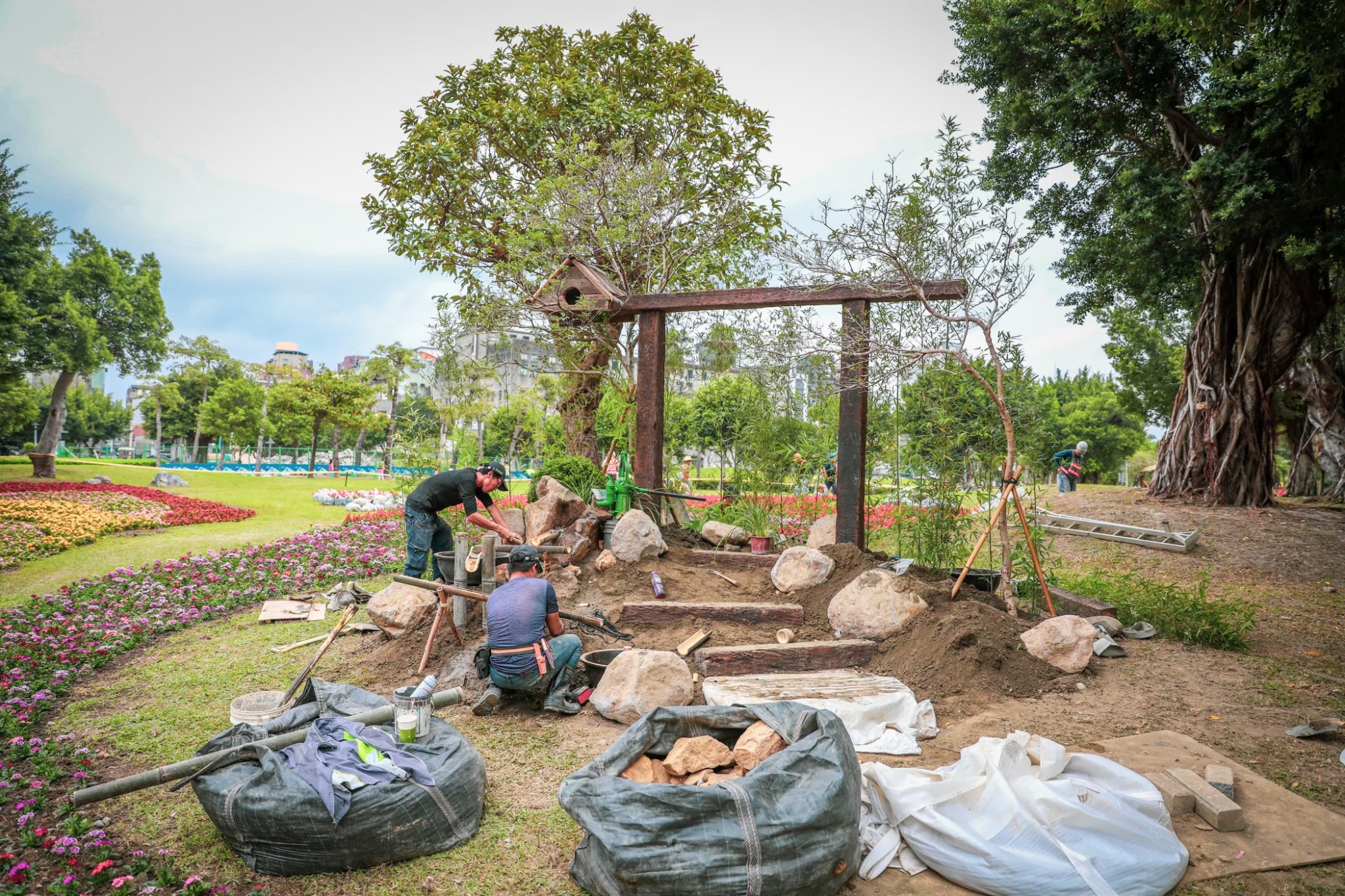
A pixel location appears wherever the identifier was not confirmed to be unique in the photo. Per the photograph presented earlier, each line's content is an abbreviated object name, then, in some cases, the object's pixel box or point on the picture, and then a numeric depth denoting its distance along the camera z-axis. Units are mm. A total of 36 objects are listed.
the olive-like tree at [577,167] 10609
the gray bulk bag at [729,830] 2613
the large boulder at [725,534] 8031
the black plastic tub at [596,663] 5152
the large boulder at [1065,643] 5391
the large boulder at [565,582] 6566
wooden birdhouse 8732
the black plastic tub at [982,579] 6973
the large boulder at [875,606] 5738
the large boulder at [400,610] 6160
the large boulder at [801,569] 6559
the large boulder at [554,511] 7500
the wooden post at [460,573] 5883
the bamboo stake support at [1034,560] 6094
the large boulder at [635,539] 7102
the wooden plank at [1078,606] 6660
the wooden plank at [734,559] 7320
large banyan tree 8281
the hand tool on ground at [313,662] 4793
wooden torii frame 7070
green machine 8070
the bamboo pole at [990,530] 6055
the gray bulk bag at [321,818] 2996
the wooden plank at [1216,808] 3273
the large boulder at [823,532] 7531
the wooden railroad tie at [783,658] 5348
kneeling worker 4609
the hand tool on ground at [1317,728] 4387
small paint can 3426
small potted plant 8180
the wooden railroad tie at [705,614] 6098
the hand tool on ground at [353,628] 6493
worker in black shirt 6531
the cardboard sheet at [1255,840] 2967
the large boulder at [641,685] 4605
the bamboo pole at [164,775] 3080
